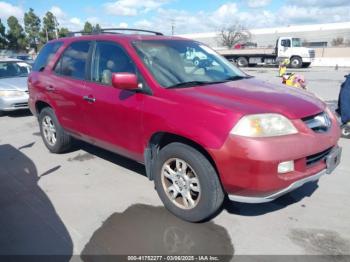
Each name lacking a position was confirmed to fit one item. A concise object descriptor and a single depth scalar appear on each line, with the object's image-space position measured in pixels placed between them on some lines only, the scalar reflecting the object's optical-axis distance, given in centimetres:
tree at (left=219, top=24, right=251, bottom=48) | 7019
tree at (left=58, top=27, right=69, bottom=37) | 5665
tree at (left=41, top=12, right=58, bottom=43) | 5552
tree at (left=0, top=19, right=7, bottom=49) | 5009
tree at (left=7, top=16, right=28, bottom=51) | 5171
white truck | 2856
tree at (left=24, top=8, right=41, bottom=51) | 5428
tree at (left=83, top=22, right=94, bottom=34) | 7031
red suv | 277
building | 6394
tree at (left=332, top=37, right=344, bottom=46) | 6088
